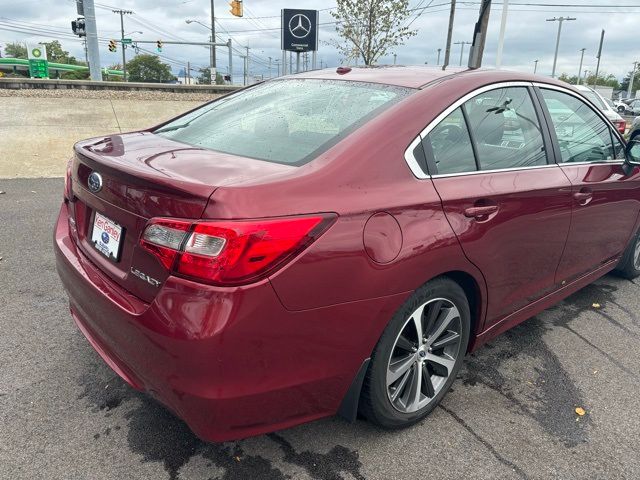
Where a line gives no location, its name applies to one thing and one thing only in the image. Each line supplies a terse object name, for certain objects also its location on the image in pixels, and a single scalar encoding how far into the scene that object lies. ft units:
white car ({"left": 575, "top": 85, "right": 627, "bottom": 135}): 39.62
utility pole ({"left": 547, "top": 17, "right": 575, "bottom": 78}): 188.36
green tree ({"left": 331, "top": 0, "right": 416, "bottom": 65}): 54.80
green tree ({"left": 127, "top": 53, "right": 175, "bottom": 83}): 245.71
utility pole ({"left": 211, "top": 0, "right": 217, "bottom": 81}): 140.77
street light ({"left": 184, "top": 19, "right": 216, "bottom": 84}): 134.41
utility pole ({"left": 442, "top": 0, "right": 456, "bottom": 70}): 87.83
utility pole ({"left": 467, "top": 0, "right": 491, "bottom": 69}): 43.78
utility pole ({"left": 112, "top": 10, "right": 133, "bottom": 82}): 220.27
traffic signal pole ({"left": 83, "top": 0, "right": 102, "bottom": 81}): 49.60
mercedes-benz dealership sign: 59.57
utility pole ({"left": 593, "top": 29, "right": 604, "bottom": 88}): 209.77
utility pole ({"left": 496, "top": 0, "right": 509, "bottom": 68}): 55.26
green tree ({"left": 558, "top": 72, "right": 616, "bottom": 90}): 298.31
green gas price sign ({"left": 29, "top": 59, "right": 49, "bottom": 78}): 103.40
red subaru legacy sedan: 5.54
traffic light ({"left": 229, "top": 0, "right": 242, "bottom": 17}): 77.89
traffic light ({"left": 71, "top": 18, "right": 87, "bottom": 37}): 51.42
